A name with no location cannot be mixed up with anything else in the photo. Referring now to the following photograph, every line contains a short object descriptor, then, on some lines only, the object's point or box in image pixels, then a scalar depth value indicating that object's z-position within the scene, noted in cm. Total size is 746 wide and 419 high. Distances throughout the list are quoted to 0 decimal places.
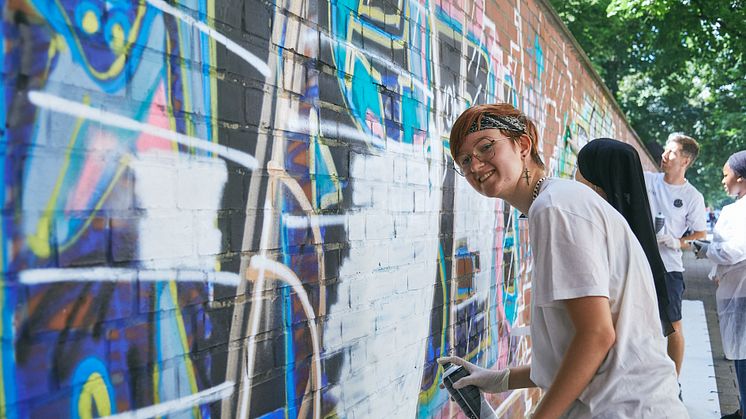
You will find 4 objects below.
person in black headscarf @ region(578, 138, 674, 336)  296
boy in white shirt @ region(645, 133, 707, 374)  544
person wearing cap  451
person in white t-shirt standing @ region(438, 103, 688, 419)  169
